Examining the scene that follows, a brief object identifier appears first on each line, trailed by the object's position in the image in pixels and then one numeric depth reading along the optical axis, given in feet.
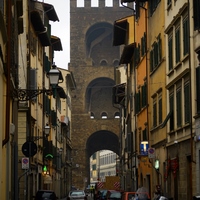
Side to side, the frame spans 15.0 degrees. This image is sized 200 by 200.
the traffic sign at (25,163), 82.28
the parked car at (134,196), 78.69
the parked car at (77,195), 149.01
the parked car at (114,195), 116.39
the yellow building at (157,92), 100.42
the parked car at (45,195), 108.19
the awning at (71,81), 265.13
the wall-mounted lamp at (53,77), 66.74
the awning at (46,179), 153.89
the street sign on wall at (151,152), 99.91
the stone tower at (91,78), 311.88
